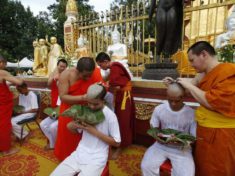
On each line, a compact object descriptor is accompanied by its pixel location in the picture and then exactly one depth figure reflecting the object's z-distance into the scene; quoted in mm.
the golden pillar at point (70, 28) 7492
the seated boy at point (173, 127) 2066
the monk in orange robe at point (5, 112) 3636
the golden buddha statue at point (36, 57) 7564
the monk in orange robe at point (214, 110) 1813
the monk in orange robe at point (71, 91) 2396
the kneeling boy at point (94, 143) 2047
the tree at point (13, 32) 20953
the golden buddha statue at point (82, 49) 6895
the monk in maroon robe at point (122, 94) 3504
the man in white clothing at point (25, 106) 4273
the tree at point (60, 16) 21219
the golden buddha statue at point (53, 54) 6977
